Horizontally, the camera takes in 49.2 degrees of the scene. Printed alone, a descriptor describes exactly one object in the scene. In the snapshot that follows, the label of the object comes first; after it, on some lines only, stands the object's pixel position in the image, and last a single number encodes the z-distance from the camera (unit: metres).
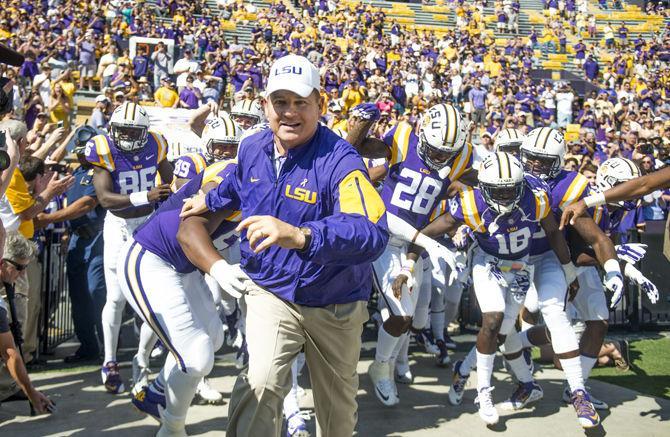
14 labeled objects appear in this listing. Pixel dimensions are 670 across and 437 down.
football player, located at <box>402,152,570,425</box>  5.36
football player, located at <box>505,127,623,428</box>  5.39
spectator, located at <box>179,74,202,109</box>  14.66
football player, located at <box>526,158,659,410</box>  5.90
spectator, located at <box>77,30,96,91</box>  17.16
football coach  3.22
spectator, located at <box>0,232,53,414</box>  4.61
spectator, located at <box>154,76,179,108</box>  14.52
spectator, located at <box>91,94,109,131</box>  11.91
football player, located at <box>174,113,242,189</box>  5.72
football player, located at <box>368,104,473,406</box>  5.71
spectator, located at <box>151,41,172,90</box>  17.03
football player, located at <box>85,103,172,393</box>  5.94
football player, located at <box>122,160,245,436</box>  4.24
